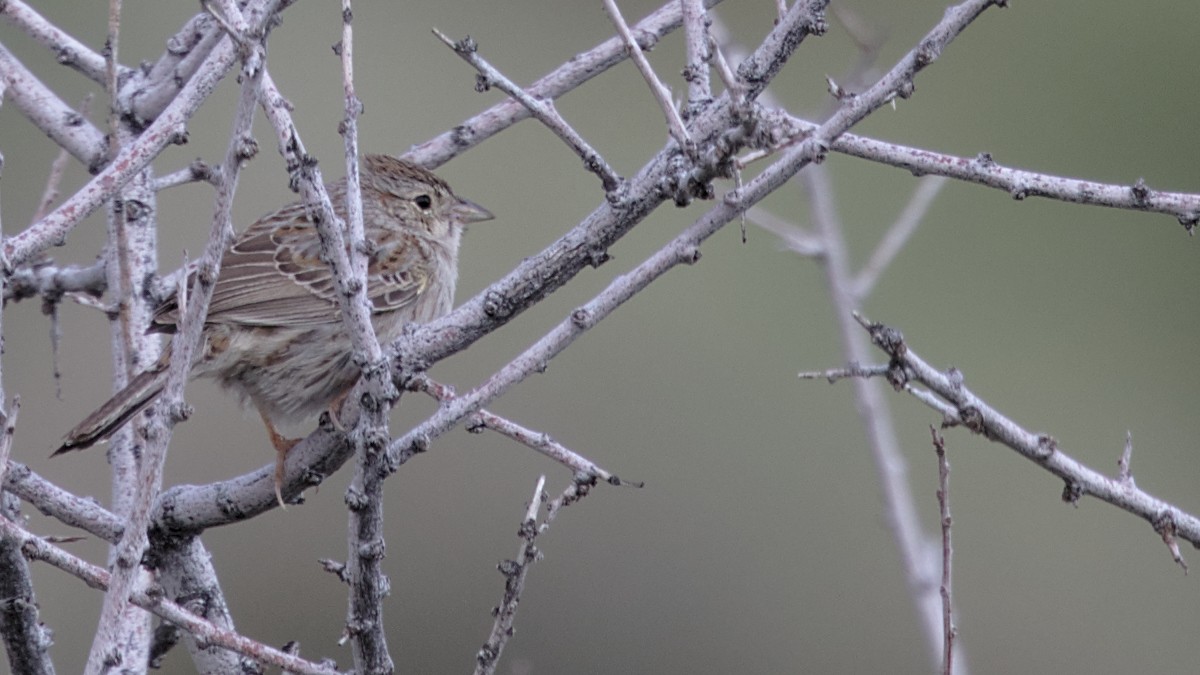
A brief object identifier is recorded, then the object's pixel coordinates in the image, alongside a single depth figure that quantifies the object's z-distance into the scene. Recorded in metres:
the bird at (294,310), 11.12
